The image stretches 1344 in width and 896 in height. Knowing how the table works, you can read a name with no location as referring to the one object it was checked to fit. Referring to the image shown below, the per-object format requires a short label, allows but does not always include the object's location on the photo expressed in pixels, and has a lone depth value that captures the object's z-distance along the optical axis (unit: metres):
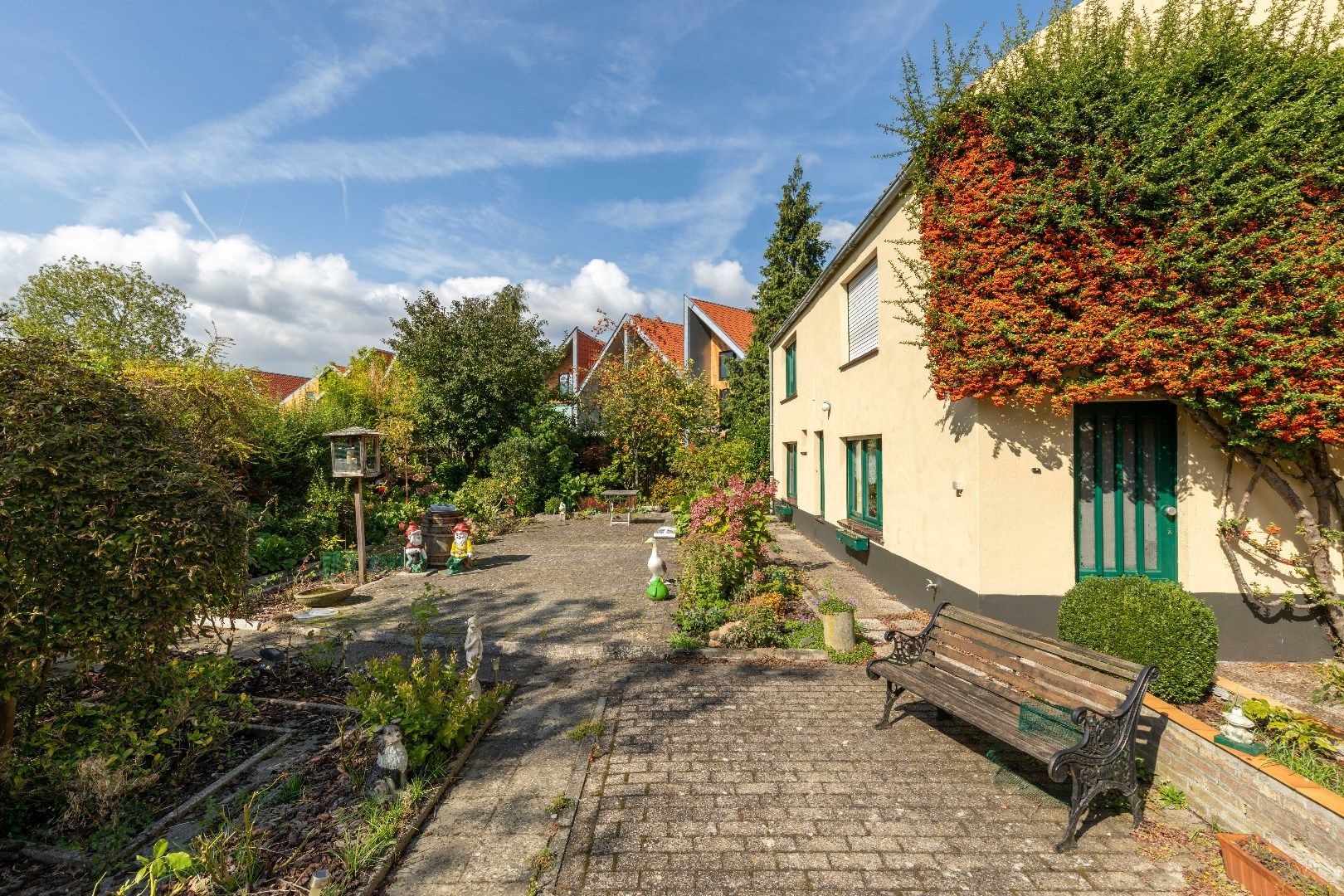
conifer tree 21.89
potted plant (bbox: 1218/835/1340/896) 2.80
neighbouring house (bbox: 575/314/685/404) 22.98
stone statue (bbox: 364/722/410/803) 3.66
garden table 17.20
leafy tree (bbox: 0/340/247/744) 3.28
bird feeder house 9.92
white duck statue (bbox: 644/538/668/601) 8.50
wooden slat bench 3.35
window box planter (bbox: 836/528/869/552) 9.34
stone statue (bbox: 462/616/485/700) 5.07
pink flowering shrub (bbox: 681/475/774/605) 7.60
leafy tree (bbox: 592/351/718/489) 20.55
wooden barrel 11.23
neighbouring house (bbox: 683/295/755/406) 25.97
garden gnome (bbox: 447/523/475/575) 10.82
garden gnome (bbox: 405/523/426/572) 10.79
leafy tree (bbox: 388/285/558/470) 19.00
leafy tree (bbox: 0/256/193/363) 22.08
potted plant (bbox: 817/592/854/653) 6.23
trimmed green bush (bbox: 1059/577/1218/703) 4.45
